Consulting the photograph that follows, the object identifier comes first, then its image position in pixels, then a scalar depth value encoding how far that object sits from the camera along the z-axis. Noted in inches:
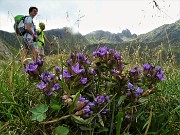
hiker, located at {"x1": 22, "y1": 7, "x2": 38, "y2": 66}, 142.9
